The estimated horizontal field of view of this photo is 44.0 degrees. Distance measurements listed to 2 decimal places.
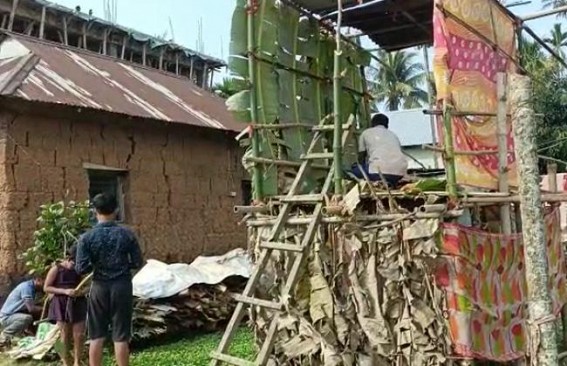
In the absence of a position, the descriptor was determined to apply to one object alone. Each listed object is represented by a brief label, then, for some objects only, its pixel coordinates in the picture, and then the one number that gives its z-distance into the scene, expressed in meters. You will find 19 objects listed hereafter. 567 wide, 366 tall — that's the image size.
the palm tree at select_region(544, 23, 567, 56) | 28.47
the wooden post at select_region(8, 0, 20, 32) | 16.17
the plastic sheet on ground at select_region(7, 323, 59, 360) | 7.70
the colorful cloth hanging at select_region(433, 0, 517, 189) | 5.60
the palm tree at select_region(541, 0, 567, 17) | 24.35
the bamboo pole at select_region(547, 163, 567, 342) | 7.57
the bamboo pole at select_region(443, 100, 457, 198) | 5.50
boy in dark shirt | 5.73
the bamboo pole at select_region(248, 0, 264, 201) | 6.69
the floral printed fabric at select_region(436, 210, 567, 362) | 5.43
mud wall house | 9.09
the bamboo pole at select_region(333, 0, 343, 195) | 6.05
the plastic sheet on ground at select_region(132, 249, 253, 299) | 9.12
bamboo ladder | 5.50
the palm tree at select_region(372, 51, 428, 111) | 35.31
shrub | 8.32
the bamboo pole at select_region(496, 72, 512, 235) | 5.80
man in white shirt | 6.62
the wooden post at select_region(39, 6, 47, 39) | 16.91
